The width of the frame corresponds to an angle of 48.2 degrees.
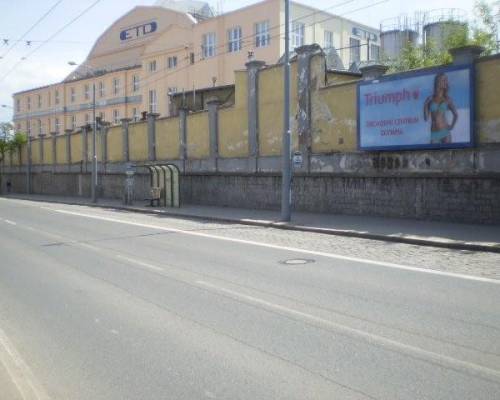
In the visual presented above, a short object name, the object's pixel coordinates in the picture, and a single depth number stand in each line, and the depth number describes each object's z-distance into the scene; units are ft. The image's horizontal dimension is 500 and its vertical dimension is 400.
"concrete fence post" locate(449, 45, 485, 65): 53.36
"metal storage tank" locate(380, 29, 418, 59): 129.08
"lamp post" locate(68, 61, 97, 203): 111.14
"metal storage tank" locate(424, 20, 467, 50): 89.41
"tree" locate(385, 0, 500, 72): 77.92
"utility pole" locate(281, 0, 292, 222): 59.67
